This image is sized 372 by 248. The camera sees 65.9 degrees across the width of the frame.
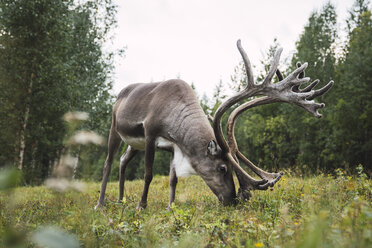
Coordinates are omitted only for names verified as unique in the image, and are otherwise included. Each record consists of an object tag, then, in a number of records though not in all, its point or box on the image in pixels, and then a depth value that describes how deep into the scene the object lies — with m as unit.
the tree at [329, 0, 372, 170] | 17.56
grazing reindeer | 4.09
